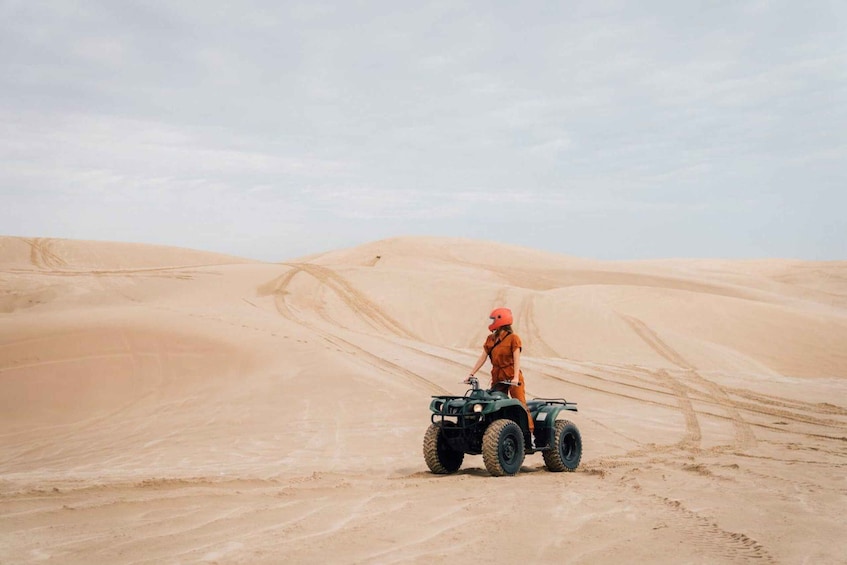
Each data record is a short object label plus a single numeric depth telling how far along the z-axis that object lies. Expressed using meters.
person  8.81
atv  8.38
